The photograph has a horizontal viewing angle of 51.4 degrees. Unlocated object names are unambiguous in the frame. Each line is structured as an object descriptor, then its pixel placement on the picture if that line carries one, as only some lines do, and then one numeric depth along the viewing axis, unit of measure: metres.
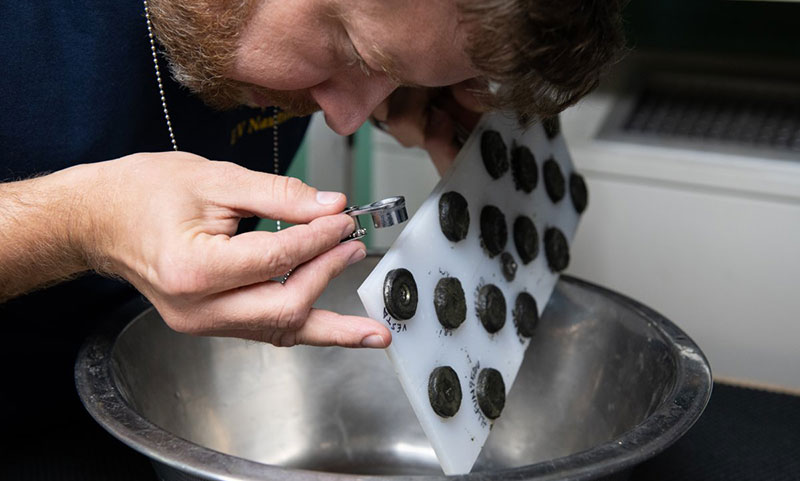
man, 0.50
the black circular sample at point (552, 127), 0.79
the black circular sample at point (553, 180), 0.78
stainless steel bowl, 0.65
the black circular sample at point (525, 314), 0.70
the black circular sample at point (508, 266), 0.69
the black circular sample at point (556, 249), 0.76
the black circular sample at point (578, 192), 0.82
